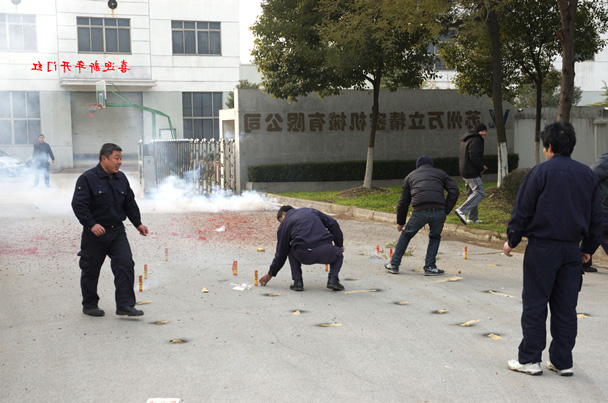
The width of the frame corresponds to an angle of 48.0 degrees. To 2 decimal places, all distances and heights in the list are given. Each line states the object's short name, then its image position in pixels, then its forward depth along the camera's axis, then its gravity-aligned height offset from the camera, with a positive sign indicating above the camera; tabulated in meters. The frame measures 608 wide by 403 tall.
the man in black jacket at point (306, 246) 7.43 -1.11
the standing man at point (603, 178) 7.95 -0.44
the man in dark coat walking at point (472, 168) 12.57 -0.50
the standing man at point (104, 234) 6.29 -0.83
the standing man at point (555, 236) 4.52 -0.64
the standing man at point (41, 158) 22.75 -0.38
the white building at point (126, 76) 38.34 +4.10
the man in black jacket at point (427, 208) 8.35 -0.80
